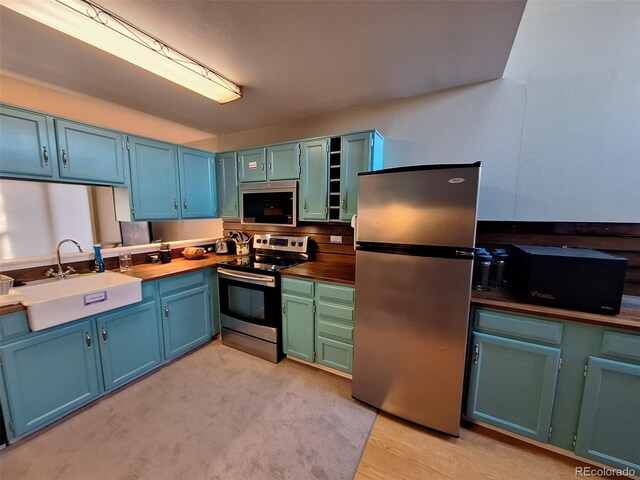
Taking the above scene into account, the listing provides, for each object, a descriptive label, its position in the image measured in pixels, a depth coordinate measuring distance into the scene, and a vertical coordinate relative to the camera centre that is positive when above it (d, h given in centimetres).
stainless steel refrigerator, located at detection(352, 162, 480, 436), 146 -48
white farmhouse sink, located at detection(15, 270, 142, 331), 151 -63
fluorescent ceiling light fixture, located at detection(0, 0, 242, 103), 125 +105
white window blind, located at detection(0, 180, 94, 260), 267 -9
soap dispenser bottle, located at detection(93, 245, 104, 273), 215 -45
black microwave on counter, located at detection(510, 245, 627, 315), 132 -36
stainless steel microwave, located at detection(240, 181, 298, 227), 262 +12
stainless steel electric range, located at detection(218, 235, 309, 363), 232 -89
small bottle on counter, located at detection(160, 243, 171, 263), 267 -47
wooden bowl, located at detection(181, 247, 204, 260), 287 -49
